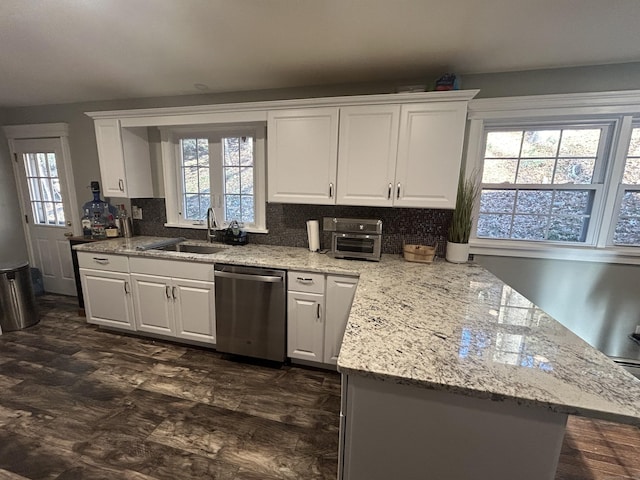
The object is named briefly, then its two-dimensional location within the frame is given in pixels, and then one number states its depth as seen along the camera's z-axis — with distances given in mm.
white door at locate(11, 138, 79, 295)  3443
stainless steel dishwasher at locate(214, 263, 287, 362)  2209
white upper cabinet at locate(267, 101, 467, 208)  2074
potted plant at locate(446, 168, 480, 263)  2258
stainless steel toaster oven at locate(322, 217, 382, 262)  2230
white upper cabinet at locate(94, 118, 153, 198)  2785
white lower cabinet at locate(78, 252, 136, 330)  2623
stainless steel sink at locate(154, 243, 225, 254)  2819
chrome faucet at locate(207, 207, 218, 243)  2870
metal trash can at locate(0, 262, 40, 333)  2822
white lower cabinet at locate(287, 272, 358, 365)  2109
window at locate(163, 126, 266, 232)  2828
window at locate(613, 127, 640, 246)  2104
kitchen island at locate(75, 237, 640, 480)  826
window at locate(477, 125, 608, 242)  2193
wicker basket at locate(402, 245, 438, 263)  2248
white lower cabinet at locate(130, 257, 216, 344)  2416
